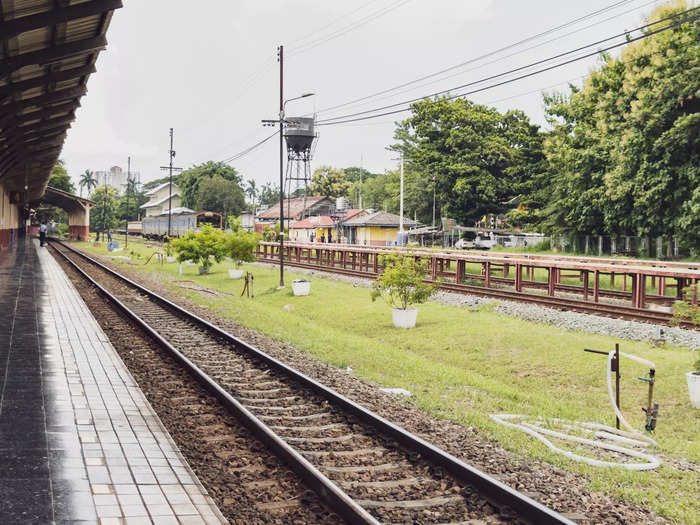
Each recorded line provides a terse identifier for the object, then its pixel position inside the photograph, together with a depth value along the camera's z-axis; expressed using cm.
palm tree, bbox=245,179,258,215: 17588
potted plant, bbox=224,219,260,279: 3322
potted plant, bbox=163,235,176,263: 4448
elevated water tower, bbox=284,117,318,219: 7338
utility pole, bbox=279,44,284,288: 2862
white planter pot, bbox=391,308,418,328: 1834
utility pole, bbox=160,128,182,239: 6038
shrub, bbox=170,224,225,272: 3562
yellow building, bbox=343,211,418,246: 6166
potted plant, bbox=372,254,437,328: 1833
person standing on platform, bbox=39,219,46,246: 5440
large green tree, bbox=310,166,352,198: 11750
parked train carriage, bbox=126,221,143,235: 10519
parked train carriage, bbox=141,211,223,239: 6228
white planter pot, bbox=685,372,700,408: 1018
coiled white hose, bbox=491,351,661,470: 676
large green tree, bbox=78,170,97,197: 19135
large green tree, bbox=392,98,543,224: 5362
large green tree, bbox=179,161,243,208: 11044
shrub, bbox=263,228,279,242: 6003
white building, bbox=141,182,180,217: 12962
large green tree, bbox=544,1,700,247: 3131
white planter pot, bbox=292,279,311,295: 2572
